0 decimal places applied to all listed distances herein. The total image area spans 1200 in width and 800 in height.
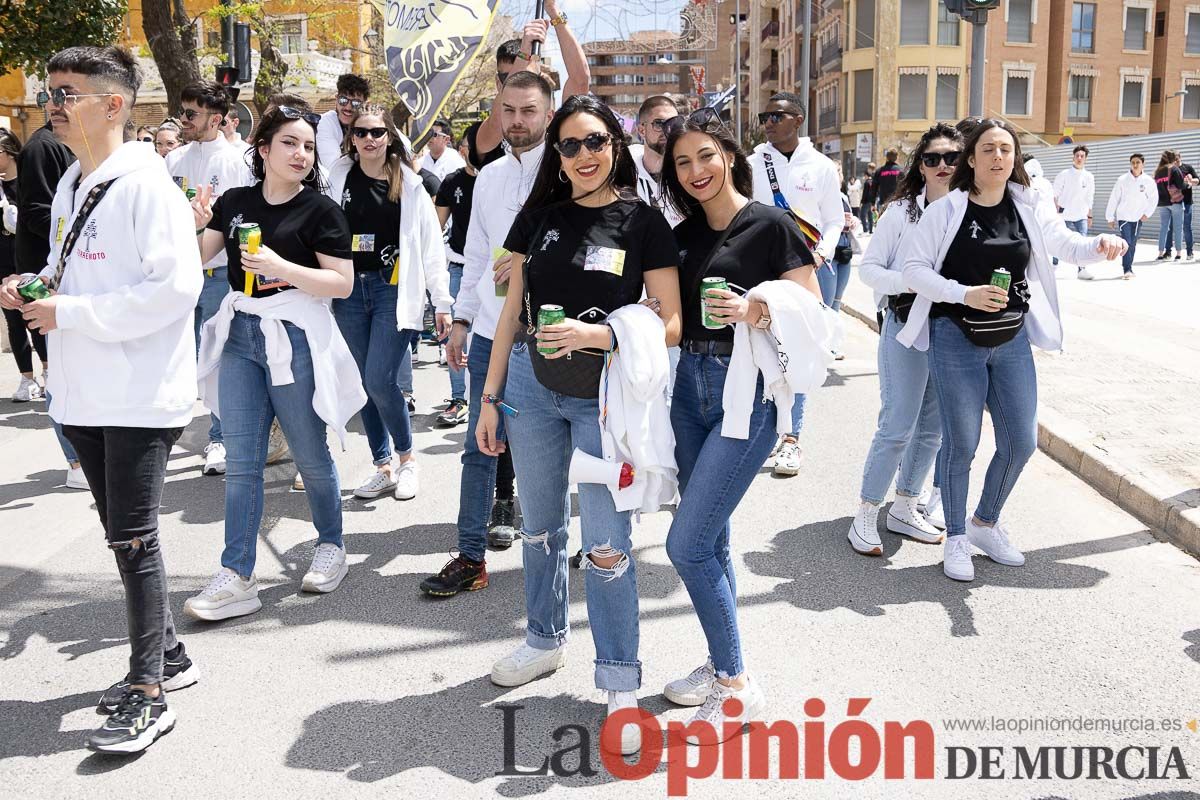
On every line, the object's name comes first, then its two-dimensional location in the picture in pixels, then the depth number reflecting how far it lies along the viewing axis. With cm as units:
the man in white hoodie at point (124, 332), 337
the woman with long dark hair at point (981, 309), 471
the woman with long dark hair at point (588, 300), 339
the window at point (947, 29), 4878
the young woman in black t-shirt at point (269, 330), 439
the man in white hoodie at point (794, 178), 682
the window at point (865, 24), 5088
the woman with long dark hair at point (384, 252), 566
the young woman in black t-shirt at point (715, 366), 340
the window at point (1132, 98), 5078
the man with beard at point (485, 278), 452
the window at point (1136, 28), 5019
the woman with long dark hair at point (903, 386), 528
